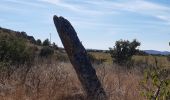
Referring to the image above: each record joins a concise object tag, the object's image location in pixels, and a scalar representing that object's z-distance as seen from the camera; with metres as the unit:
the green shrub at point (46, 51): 17.58
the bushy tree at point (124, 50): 15.42
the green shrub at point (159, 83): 3.09
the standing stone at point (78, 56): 5.18
